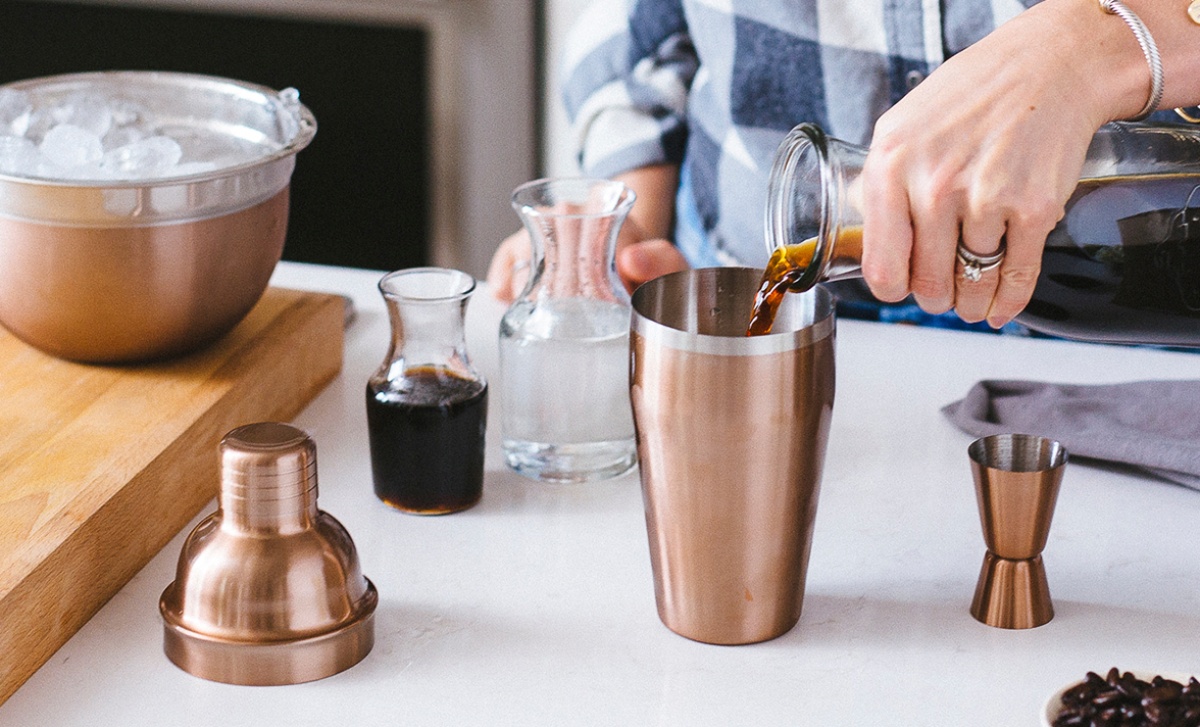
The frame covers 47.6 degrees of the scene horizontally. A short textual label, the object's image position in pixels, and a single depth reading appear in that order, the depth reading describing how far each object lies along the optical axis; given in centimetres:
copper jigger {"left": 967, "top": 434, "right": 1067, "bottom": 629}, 84
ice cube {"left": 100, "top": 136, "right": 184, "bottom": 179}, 109
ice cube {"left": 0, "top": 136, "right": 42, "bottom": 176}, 107
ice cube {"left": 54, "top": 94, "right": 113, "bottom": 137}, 121
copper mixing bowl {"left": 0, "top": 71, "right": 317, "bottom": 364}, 105
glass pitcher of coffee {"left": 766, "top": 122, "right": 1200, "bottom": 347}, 86
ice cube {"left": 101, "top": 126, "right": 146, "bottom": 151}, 120
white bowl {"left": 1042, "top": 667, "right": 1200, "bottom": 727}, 72
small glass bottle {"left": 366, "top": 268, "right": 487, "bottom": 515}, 98
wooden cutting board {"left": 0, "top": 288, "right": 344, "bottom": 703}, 84
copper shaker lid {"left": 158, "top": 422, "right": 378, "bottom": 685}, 80
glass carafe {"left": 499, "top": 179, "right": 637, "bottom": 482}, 105
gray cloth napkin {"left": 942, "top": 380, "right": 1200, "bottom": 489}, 106
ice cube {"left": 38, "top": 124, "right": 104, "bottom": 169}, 110
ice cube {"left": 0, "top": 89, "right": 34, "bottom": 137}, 120
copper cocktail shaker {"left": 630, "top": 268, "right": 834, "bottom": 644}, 79
